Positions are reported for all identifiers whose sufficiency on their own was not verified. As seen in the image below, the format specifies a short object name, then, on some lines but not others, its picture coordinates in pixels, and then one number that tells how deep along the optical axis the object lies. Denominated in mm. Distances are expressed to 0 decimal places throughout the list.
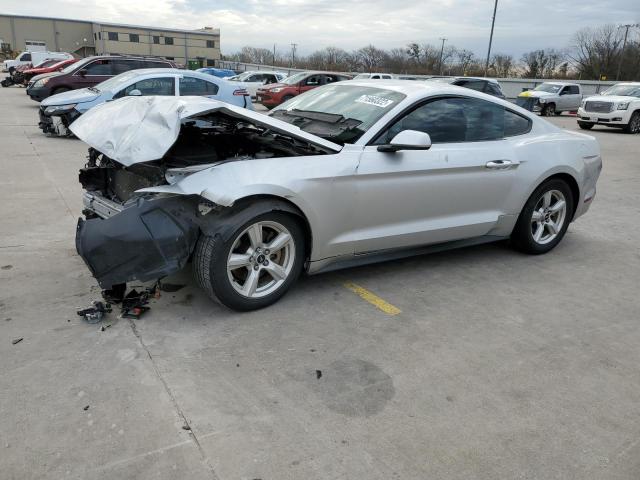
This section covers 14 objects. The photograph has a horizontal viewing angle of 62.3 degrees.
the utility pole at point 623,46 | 50488
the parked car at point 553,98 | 24828
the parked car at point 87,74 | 16219
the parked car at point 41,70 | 23797
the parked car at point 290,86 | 20516
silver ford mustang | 3467
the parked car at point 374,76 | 25980
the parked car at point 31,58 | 39512
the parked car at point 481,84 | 21033
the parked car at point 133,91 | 11578
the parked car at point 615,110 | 18234
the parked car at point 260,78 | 26047
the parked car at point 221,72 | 33716
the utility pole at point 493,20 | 35938
